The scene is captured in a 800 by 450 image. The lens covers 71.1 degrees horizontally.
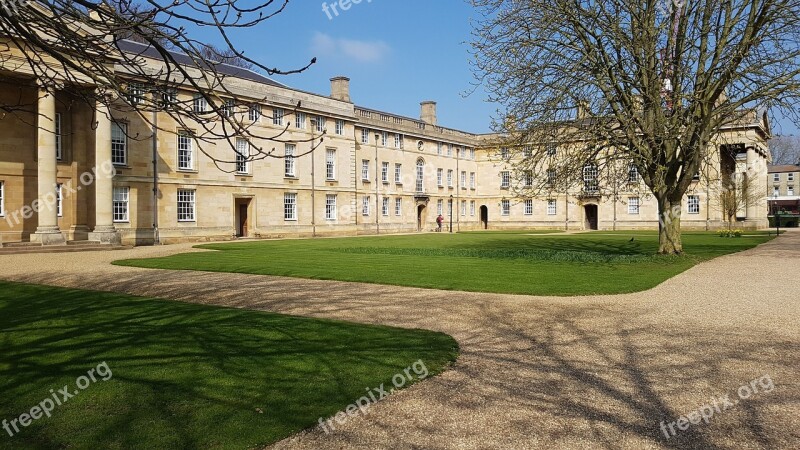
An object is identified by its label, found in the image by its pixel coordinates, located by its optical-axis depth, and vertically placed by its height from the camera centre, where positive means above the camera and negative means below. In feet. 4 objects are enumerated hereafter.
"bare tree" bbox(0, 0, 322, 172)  13.12 +4.69
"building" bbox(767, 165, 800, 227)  310.24 +20.38
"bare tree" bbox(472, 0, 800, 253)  52.95 +13.99
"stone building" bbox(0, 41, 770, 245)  85.46 +9.01
